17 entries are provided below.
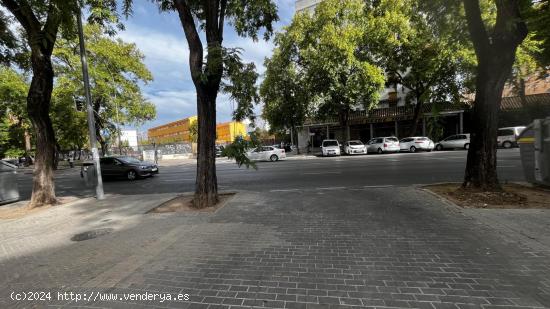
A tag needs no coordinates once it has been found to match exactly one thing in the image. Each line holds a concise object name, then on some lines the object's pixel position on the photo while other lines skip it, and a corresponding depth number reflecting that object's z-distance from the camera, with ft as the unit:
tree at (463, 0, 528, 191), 21.54
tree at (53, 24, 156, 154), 80.43
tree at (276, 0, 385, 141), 74.74
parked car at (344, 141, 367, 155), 85.87
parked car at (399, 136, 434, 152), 82.02
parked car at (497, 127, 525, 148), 73.51
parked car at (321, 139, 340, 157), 85.92
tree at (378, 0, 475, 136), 71.72
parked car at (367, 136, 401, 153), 84.23
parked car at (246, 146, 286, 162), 82.17
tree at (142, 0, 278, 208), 22.74
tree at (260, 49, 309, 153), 88.79
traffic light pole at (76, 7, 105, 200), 31.24
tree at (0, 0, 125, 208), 26.76
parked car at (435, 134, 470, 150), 79.41
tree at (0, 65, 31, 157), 87.25
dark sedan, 51.93
